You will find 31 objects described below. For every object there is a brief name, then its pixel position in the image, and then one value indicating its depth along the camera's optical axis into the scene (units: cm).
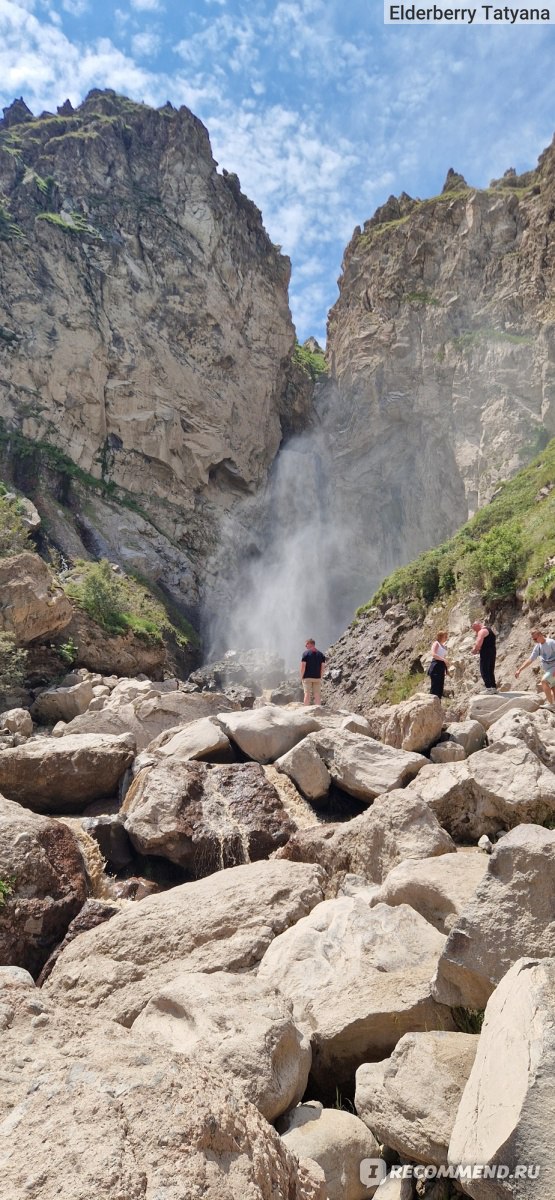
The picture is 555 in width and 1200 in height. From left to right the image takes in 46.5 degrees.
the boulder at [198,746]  935
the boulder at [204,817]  741
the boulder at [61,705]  1568
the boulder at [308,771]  849
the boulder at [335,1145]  267
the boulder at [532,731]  723
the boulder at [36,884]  543
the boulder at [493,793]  608
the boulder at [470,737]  891
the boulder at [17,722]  1291
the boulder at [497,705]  933
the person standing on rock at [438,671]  1209
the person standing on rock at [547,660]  996
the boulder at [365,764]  812
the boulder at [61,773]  892
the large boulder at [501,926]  316
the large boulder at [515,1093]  192
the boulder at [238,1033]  285
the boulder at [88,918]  525
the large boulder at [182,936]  434
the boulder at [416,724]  903
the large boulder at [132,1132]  190
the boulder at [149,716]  1205
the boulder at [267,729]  955
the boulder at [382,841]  574
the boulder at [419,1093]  253
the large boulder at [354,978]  336
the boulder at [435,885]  453
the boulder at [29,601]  1714
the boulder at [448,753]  856
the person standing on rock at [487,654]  1158
